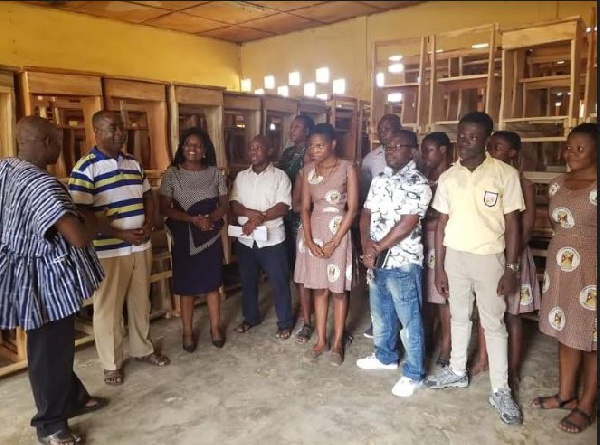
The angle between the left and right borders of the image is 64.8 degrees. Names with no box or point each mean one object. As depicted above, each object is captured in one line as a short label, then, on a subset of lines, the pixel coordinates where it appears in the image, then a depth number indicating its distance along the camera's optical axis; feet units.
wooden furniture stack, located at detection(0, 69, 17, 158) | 9.27
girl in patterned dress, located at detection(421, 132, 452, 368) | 9.48
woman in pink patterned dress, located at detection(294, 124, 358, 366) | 9.66
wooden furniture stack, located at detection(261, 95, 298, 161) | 14.44
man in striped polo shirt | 8.82
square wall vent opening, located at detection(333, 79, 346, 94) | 26.96
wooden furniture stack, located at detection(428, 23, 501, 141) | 11.87
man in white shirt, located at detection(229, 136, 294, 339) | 10.96
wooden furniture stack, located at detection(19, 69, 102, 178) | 9.57
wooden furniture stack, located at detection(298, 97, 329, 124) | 15.74
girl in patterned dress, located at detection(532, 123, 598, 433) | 7.23
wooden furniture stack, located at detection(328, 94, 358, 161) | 17.34
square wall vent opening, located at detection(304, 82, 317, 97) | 27.73
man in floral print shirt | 8.57
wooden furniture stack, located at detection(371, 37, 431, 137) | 12.85
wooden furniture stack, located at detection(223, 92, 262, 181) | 13.69
